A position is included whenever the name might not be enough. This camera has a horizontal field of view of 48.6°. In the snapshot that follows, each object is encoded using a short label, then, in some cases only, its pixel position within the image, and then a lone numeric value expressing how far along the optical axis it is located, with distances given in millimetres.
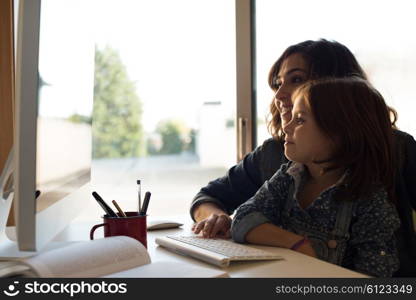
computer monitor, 667
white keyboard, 879
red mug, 995
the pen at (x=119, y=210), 1045
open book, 712
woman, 1231
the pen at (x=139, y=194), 1121
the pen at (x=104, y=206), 1027
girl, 1003
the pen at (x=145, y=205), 1058
